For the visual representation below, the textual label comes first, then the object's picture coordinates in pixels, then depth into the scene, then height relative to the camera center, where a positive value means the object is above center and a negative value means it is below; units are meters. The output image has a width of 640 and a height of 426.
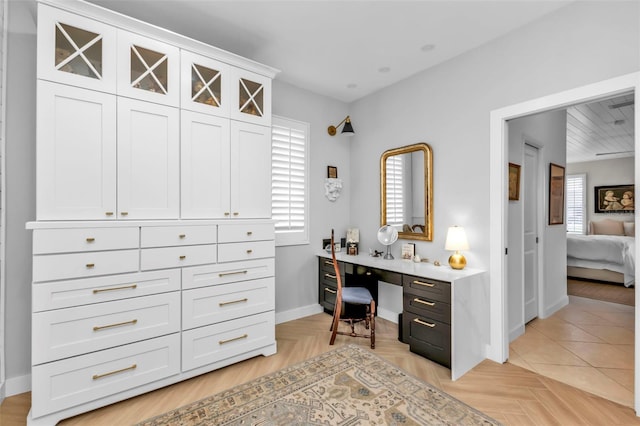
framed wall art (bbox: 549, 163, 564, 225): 3.88 +0.27
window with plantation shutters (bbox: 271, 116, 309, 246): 3.59 +0.42
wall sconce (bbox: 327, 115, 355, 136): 3.78 +1.10
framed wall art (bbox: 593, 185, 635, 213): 7.22 +0.39
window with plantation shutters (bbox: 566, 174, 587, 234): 8.01 +0.29
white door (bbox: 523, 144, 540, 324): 3.51 -0.21
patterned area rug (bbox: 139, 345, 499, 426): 1.90 -1.34
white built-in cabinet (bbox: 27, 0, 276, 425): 1.88 +0.00
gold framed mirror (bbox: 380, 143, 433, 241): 3.29 +0.28
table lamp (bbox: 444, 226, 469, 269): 2.80 -0.29
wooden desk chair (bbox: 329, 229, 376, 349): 2.94 -0.89
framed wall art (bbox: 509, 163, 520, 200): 3.14 +0.35
